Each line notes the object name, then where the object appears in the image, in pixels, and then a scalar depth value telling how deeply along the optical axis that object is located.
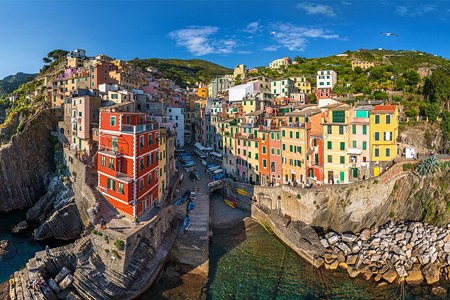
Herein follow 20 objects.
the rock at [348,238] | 32.03
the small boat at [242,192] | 42.14
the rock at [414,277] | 26.62
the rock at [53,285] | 22.52
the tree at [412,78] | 72.69
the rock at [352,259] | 29.00
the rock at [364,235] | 32.38
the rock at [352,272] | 27.36
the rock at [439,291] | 24.77
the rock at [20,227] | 37.55
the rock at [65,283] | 22.73
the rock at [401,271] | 27.03
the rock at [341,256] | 29.28
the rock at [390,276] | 26.58
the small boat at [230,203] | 41.91
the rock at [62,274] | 23.15
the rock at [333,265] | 28.58
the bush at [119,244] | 23.67
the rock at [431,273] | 26.61
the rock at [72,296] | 21.62
